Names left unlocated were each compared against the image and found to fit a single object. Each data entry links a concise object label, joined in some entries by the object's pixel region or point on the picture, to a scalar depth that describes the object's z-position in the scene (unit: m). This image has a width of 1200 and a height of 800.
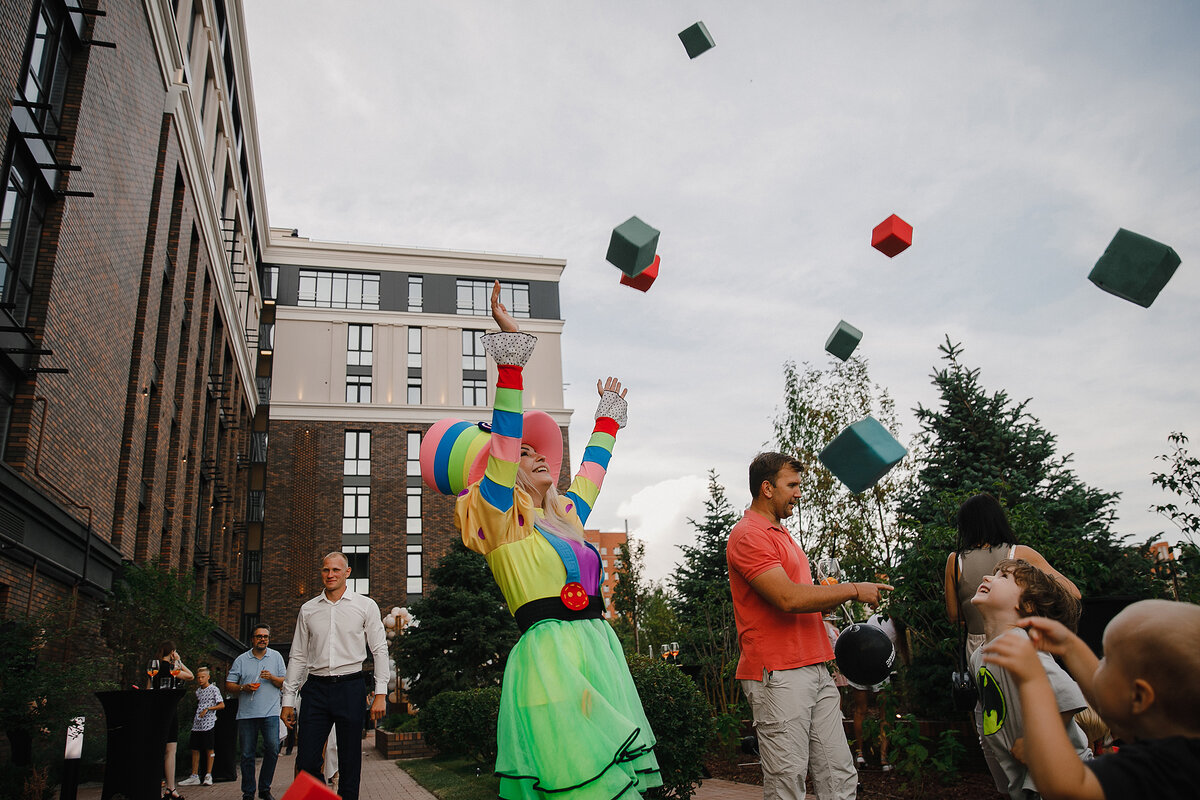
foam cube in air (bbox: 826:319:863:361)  6.03
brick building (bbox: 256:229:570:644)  44.47
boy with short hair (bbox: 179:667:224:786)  12.59
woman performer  3.12
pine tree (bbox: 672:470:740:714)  12.91
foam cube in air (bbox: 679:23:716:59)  5.66
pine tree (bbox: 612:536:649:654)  38.41
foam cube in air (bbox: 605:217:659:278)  5.34
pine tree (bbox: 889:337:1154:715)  8.99
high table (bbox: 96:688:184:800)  7.83
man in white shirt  5.84
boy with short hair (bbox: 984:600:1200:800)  1.84
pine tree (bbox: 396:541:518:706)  22.08
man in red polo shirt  3.71
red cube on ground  2.15
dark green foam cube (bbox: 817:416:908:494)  4.86
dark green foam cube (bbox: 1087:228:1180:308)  4.50
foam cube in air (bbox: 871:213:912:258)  6.23
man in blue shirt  8.80
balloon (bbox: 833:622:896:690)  4.45
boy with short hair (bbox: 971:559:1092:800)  3.34
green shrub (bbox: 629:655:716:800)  6.90
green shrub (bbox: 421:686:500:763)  11.91
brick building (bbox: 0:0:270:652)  12.05
